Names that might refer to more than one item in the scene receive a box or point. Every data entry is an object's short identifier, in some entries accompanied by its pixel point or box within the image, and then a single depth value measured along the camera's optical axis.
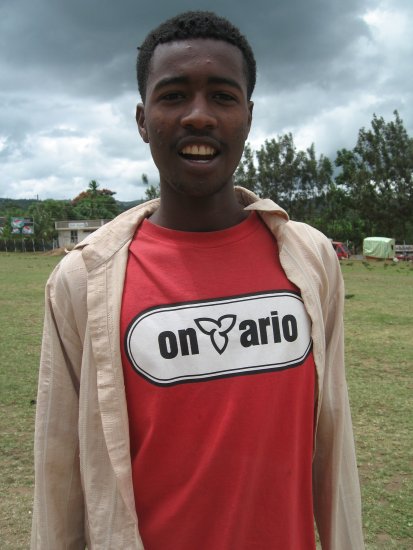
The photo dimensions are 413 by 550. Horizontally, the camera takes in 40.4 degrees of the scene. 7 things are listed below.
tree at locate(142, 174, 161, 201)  37.85
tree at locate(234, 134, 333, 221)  39.62
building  59.84
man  1.39
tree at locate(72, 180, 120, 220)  68.94
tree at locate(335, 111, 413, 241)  35.91
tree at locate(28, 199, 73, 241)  59.75
